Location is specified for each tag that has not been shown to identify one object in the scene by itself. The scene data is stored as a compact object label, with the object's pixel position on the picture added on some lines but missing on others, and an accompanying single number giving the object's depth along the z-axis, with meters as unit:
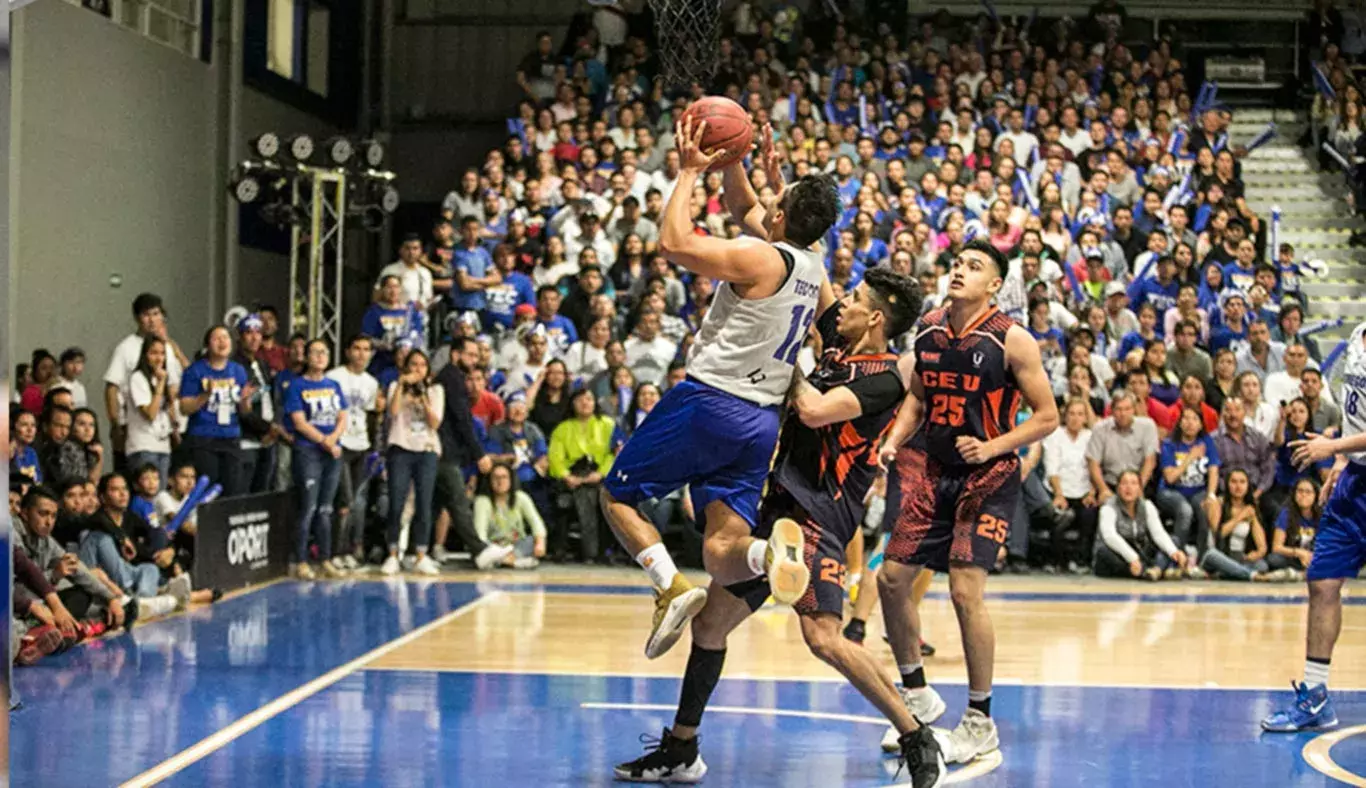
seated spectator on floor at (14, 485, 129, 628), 9.45
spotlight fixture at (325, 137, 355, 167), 17.31
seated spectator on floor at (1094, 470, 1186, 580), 14.40
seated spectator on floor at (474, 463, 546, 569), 14.64
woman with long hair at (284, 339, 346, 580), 13.67
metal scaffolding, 17.17
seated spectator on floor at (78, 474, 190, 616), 10.63
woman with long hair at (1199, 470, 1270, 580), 14.41
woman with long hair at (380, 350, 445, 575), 14.06
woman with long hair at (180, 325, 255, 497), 12.96
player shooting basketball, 6.43
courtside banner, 12.01
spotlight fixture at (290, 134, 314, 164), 16.97
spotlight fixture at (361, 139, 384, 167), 17.75
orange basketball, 6.21
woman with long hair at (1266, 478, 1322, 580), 14.42
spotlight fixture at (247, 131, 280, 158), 16.72
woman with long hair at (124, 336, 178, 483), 12.58
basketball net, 9.18
